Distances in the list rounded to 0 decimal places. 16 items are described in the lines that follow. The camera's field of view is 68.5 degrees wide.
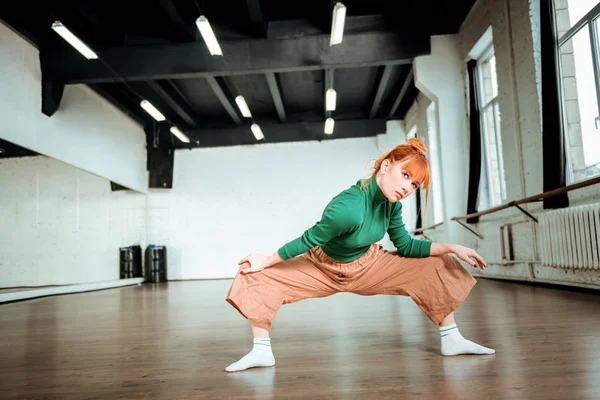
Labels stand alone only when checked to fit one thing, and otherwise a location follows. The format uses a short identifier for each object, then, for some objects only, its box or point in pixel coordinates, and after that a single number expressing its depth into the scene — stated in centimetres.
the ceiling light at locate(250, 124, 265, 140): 945
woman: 165
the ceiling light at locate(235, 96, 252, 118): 777
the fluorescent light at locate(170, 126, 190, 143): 936
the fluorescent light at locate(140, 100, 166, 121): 777
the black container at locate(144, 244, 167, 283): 1062
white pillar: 679
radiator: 349
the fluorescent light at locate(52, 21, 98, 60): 511
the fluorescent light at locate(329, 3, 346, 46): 491
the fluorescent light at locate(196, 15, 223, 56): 501
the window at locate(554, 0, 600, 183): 390
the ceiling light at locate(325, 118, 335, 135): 920
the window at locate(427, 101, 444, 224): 852
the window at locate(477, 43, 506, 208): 637
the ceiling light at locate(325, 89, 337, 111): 755
